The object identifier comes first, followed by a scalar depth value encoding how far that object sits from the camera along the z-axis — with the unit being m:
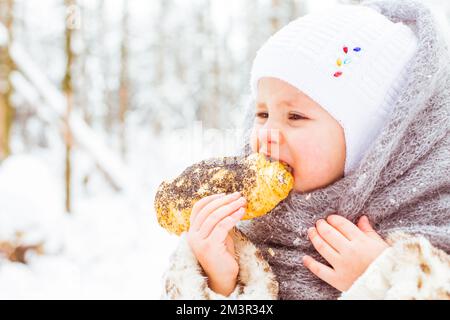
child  1.29
